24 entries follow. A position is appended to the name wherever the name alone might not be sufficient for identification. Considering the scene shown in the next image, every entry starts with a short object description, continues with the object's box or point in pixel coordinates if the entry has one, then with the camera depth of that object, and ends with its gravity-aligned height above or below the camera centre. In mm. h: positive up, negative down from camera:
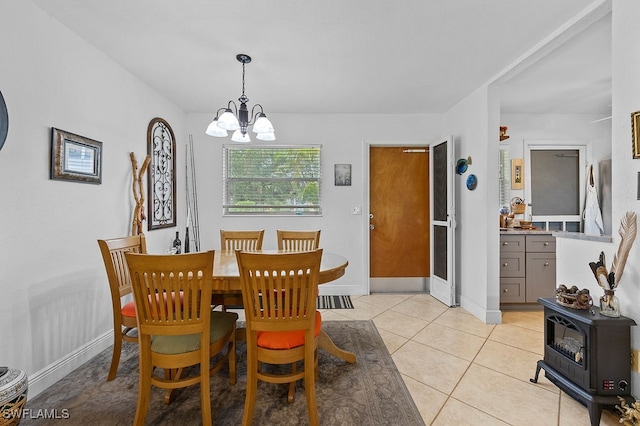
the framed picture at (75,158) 2020 +402
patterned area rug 1660 -1170
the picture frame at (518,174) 3914 +485
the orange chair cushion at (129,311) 1936 -663
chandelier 2158 +656
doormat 3572 -1151
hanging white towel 3750 -35
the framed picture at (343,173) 4023 +517
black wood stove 1594 -838
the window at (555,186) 3945 +328
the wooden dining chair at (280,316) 1483 -555
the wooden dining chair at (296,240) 2893 -290
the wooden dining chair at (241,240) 3011 -297
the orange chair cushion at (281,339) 1590 -701
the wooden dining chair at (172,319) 1452 -561
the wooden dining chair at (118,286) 1896 -511
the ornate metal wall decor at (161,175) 3205 +429
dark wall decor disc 1660 +513
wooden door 4156 -5
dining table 1749 -388
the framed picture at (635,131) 1594 +430
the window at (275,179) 4027 +438
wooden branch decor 2805 +150
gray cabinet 3361 -637
